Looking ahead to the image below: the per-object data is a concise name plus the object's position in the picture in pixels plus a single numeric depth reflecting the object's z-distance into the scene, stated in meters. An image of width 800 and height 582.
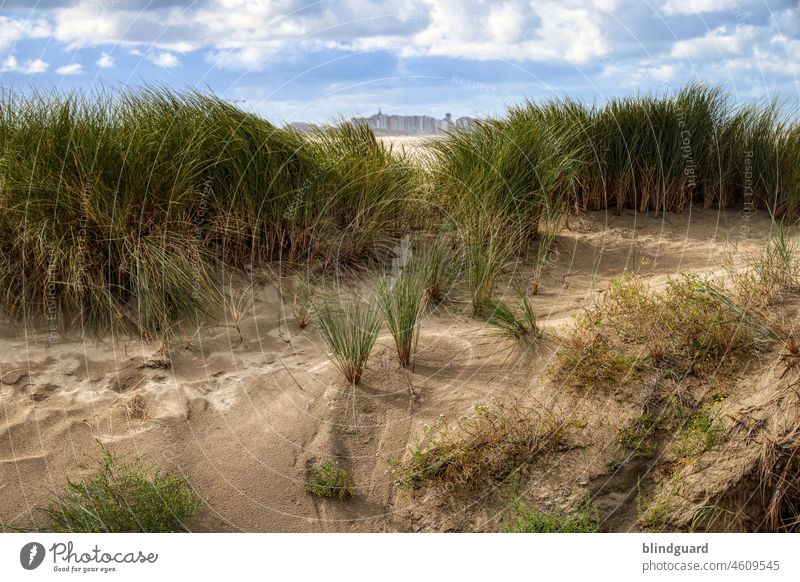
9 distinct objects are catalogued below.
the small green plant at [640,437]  4.11
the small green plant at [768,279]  4.68
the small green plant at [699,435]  4.02
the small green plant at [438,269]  5.52
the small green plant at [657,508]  3.88
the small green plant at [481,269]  5.42
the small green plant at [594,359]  4.42
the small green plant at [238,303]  5.28
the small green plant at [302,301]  5.37
